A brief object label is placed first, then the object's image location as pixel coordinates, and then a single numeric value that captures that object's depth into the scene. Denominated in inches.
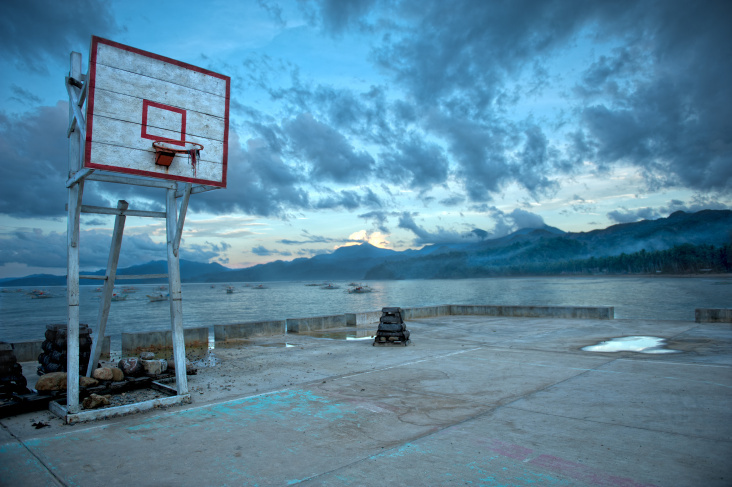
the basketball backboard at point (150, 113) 257.3
